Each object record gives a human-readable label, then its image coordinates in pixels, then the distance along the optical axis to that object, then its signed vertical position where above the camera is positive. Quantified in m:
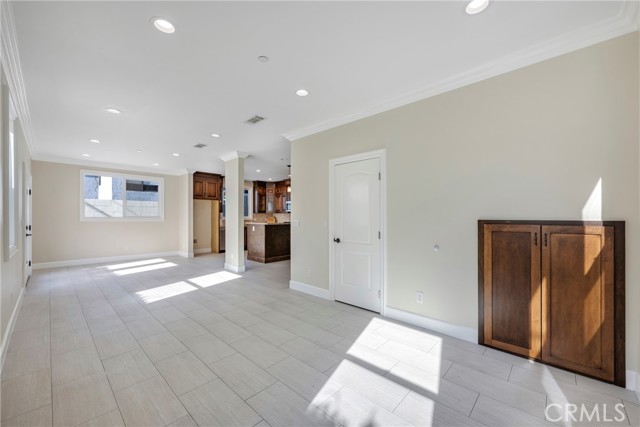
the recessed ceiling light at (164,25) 1.98 +1.42
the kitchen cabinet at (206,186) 8.33 +0.87
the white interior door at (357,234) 3.56 -0.31
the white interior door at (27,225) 4.68 -0.21
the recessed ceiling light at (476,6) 1.82 +1.42
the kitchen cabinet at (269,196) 10.43 +0.64
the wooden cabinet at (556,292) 2.04 -0.70
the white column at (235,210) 6.07 +0.06
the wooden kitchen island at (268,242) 7.20 -0.82
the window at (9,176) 2.58 +0.39
